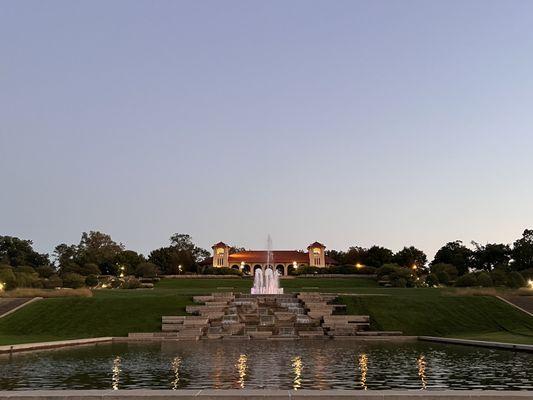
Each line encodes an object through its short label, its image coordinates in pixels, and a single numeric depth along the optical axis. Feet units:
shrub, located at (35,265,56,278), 230.48
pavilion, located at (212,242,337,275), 354.33
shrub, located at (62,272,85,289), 186.70
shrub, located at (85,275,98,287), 202.80
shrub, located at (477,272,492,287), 176.32
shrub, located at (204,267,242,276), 260.62
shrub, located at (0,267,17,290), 166.61
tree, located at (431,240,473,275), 319.68
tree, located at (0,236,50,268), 373.20
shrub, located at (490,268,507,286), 178.70
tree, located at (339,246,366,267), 352.87
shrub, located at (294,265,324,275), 262.88
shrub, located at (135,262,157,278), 243.19
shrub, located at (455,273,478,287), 178.58
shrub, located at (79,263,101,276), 234.58
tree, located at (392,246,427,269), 297.33
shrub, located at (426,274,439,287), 194.49
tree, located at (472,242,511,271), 332.60
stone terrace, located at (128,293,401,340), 102.17
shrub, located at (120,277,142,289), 195.14
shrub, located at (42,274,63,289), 183.83
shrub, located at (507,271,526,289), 172.55
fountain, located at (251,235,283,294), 157.99
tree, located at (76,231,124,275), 439.22
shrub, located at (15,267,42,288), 173.64
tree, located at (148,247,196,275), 318.04
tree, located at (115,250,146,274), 291.30
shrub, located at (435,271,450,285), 200.44
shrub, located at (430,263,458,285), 224.33
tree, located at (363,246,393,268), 305.12
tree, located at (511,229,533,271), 295.69
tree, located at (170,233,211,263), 469.61
